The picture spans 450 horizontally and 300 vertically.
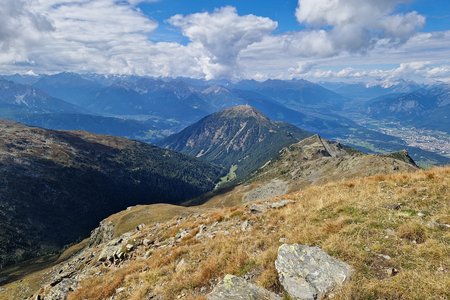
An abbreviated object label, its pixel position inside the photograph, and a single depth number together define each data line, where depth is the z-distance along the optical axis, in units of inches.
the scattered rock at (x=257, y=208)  1031.1
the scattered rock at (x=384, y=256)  564.5
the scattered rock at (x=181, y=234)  1035.0
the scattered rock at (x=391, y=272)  516.9
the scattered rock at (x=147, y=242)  1121.7
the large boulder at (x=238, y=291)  521.0
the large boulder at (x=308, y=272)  511.5
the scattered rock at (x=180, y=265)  740.6
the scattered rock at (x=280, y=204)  1026.5
